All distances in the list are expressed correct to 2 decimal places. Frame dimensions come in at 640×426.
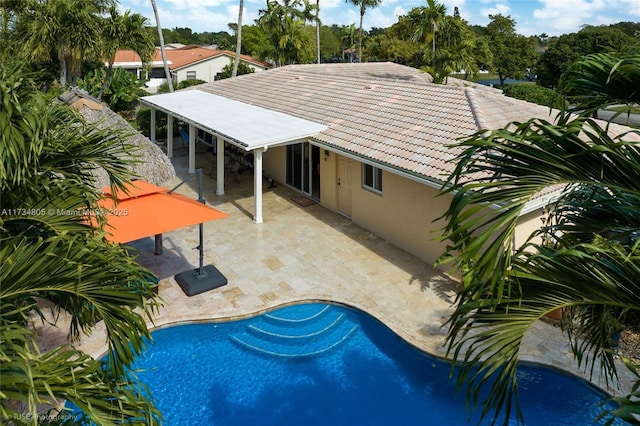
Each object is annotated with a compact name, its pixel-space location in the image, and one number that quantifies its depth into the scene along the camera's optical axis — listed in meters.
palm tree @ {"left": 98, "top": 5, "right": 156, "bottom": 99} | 33.22
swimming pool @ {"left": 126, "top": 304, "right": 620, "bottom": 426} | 9.77
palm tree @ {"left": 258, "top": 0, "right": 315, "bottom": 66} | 52.66
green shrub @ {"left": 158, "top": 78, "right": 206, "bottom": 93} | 54.31
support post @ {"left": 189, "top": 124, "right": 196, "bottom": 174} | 23.66
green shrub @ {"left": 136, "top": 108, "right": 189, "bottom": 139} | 32.06
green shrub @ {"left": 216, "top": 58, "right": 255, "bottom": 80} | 57.28
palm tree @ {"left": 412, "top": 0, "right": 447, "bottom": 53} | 32.53
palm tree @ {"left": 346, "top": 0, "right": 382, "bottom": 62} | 60.84
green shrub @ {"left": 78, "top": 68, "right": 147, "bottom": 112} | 37.59
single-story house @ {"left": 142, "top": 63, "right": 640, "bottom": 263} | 15.39
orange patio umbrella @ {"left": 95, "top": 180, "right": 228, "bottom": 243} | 12.27
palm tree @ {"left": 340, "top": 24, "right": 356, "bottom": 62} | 78.88
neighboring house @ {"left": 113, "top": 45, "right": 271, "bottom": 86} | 65.38
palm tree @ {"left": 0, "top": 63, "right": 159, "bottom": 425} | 4.20
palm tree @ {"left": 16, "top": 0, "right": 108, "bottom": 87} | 31.16
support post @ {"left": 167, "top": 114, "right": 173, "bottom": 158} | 26.81
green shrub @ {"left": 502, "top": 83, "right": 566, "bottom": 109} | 39.81
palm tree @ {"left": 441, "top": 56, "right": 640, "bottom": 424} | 4.38
